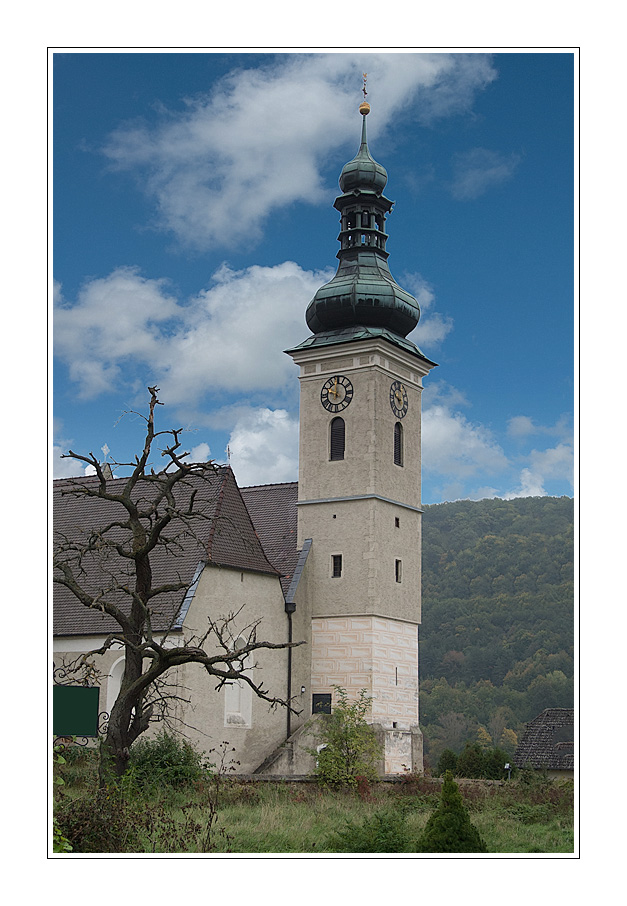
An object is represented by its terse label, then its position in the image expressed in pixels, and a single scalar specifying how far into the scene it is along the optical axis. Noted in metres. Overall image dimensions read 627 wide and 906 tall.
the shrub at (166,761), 25.14
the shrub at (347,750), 29.31
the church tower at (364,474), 35.03
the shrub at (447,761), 38.56
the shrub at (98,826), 15.71
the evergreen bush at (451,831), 17.19
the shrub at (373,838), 18.09
